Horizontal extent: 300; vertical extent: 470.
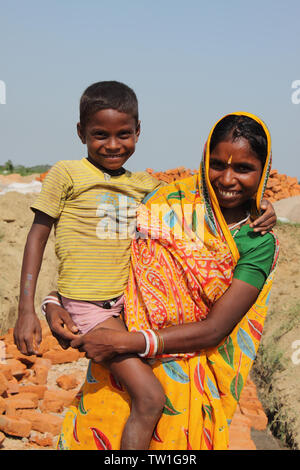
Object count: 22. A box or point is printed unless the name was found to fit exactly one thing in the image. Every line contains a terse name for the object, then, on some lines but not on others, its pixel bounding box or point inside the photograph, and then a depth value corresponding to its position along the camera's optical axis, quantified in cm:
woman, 212
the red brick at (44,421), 438
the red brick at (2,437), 399
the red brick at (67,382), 526
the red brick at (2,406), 452
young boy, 223
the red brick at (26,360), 580
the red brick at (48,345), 616
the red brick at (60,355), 606
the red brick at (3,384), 479
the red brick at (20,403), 466
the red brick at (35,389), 502
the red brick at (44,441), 420
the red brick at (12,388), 501
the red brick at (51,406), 482
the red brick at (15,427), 427
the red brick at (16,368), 539
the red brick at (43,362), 584
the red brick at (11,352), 574
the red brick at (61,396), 490
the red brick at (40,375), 543
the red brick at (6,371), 523
